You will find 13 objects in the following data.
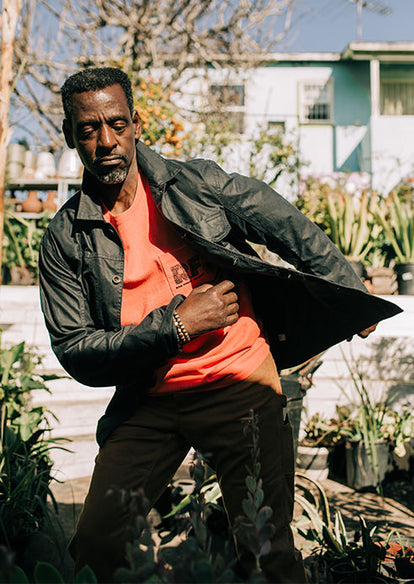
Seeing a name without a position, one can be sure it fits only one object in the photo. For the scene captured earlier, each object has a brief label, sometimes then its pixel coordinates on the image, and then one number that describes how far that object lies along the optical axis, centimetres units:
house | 1513
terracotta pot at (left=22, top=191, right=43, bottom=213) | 734
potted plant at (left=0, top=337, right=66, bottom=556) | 266
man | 170
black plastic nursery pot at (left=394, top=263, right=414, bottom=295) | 615
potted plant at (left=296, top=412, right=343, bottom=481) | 429
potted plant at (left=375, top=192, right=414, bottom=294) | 619
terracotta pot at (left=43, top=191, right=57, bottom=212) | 737
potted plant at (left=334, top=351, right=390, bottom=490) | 407
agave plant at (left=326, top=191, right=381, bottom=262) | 656
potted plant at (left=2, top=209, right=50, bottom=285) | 635
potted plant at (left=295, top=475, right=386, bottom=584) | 213
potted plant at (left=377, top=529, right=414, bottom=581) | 210
